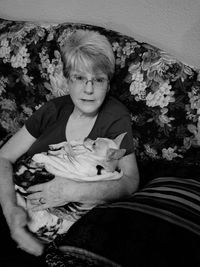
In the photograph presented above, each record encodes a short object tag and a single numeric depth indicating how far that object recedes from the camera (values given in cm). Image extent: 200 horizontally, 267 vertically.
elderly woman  113
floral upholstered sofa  121
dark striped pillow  85
